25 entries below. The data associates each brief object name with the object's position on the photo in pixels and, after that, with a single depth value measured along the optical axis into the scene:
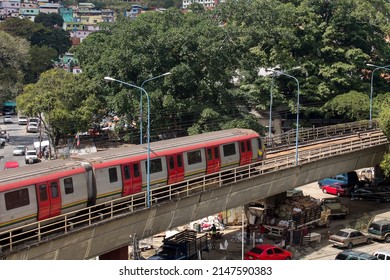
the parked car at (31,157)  62.06
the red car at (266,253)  33.56
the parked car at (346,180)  55.19
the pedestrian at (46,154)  64.11
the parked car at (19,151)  67.38
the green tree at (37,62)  111.12
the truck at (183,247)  33.31
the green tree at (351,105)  64.25
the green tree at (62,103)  57.75
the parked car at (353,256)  32.36
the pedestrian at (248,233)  39.22
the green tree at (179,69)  57.04
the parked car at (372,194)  50.50
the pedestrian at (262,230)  40.52
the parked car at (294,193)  48.03
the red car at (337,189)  52.47
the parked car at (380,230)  39.56
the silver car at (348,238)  37.75
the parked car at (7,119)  90.56
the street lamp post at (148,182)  29.84
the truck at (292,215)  39.84
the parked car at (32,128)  83.38
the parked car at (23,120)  90.19
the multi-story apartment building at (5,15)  177.50
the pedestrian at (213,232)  39.59
